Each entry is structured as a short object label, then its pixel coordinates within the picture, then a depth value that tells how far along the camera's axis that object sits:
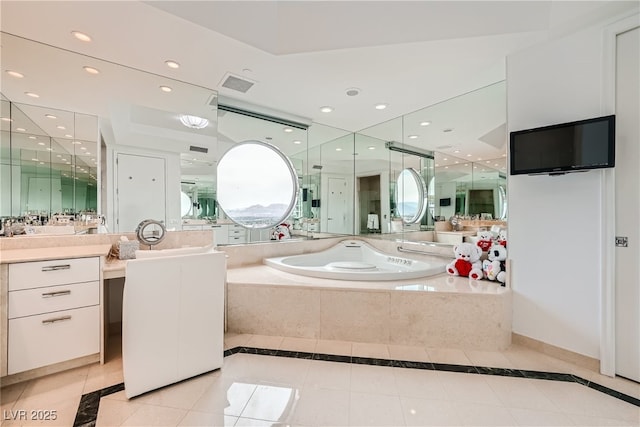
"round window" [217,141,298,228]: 3.59
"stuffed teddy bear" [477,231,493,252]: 2.72
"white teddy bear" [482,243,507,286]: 2.49
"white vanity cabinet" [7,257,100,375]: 1.69
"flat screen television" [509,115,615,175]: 1.73
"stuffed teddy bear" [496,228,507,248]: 2.52
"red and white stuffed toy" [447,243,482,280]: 2.68
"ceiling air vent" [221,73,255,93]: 2.61
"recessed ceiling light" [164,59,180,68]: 2.33
